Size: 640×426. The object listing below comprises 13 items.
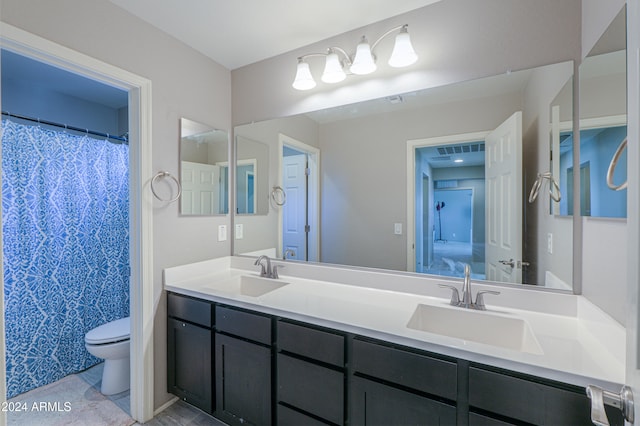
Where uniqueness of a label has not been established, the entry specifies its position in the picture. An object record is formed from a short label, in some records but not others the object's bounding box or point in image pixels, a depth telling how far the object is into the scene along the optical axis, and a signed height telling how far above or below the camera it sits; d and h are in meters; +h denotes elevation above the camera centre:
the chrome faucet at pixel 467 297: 1.34 -0.44
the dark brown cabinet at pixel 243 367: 1.42 -0.85
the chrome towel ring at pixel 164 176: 1.73 +0.18
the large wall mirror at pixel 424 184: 1.35 +0.15
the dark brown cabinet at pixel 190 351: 1.65 -0.88
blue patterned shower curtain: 1.94 -0.28
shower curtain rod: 2.03 +0.69
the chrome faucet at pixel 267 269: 1.99 -0.43
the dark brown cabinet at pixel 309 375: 1.22 -0.76
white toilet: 1.94 -1.02
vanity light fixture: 1.52 +0.89
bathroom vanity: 0.91 -0.60
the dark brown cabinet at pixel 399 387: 1.01 -0.69
